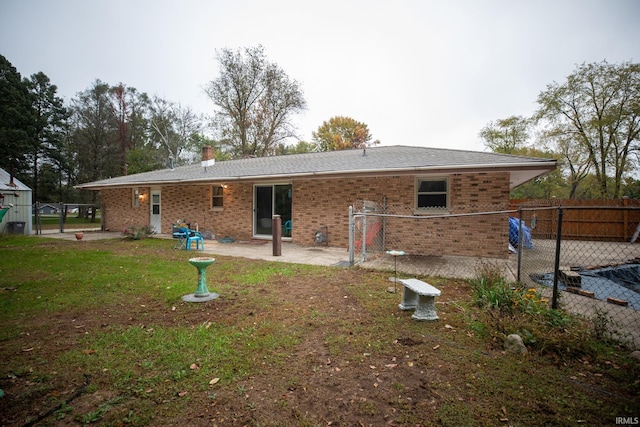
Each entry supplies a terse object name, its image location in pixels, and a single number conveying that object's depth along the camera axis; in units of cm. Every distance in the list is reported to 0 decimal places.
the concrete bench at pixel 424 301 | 356
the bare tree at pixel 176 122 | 3025
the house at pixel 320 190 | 795
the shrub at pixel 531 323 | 279
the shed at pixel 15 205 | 1347
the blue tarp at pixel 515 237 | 1021
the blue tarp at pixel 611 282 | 492
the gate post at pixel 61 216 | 1361
